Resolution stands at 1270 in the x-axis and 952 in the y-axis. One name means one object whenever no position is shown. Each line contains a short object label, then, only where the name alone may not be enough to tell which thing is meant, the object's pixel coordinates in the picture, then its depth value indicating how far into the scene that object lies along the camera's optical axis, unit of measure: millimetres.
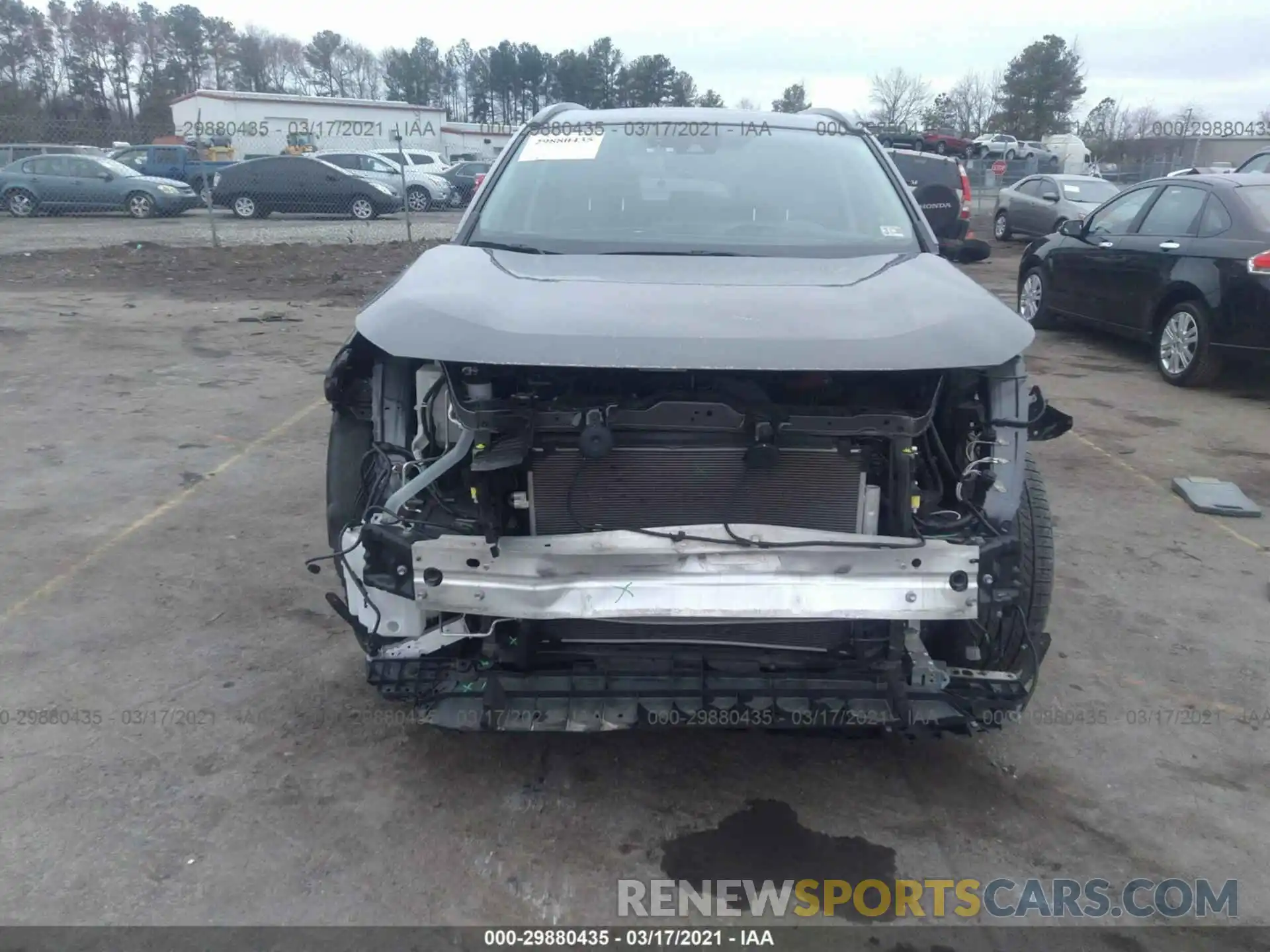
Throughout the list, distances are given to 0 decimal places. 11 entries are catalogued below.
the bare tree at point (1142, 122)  46406
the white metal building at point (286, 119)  37188
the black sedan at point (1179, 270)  7262
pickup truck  25859
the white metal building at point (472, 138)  47500
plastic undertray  5297
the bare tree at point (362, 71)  74688
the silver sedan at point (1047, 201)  17438
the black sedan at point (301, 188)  21844
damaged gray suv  2521
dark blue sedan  21406
